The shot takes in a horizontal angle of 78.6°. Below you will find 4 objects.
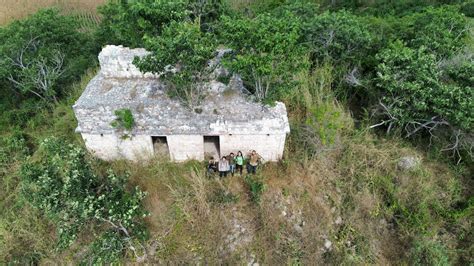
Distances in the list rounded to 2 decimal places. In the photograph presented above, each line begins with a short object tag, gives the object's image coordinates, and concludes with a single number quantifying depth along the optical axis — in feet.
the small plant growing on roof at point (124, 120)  31.01
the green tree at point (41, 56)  49.98
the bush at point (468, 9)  73.56
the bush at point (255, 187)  32.55
